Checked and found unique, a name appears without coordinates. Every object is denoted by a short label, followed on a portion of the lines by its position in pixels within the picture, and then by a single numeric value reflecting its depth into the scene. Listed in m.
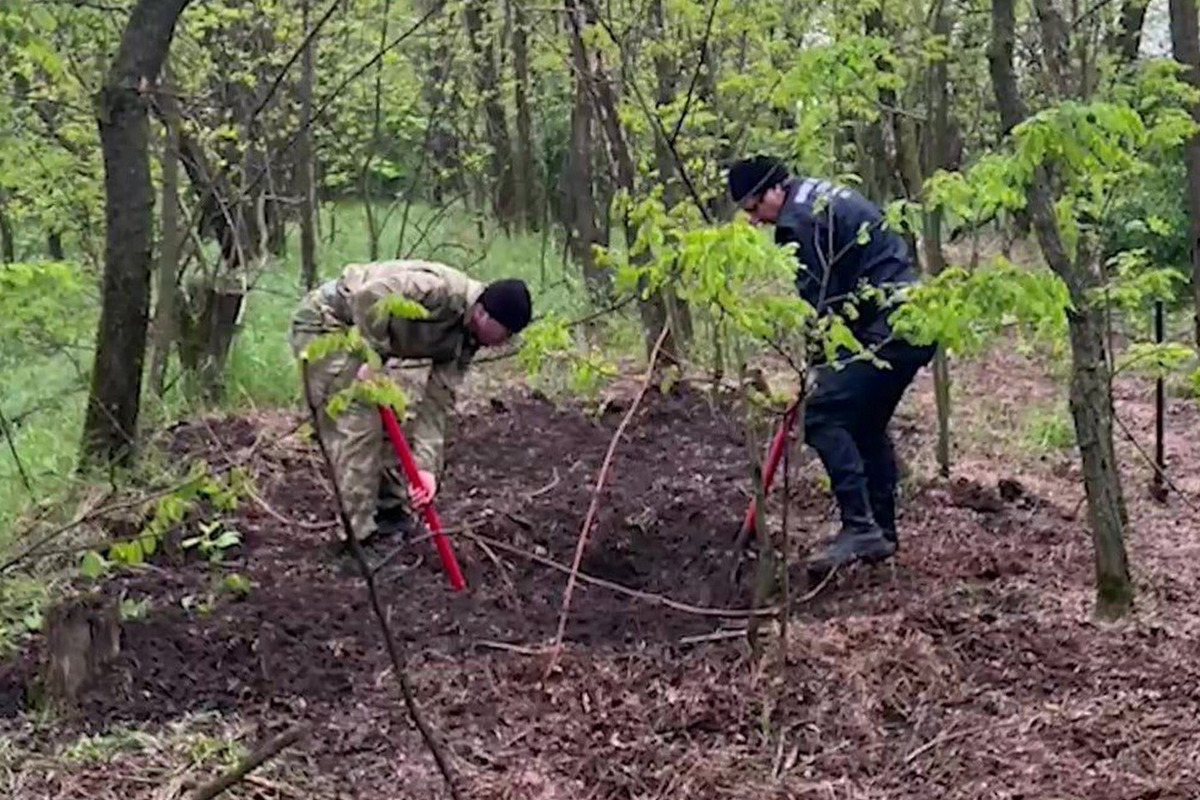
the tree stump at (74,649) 4.54
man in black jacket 5.66
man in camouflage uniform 5.88
